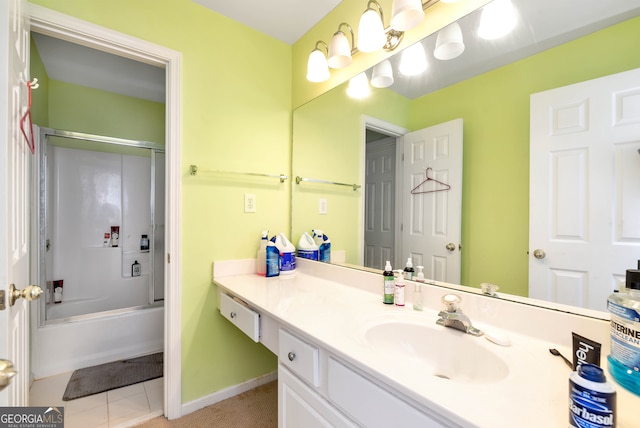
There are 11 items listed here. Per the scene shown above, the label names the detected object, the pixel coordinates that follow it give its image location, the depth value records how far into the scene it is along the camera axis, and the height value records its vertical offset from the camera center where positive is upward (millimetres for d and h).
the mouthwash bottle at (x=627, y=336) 597 -268
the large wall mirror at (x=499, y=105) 812 +422
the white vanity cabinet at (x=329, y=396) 642 -498
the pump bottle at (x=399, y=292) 1153 -328
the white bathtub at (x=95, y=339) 1954 -970
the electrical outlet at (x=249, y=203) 1785 +57
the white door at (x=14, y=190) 649 +59
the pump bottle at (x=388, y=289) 1181 -322
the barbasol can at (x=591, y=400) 440 -298
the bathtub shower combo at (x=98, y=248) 2094 -360
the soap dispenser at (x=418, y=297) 1112 -341
